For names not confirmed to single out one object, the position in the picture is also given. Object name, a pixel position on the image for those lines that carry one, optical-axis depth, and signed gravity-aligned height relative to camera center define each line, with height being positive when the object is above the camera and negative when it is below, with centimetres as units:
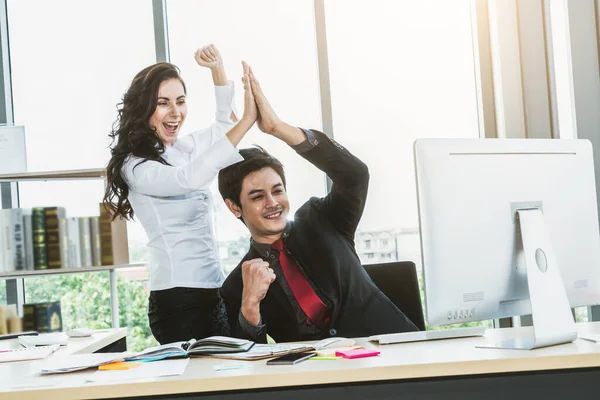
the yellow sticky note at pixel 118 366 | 158 -32
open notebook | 172 -32
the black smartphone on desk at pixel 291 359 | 151 -32
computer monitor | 153 -5
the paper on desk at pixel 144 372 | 145 -32
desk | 138 -34
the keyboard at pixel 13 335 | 265 -38
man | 238 -16
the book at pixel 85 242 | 332 -2
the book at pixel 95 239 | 335 -1
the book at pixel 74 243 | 330 -2
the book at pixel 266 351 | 162 -33
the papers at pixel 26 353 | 200 -36
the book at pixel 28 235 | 329 +4
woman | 257 +17
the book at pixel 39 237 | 329 +2
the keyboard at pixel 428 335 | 176 -33
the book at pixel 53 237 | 330 +2
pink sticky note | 155 -32
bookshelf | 328 -4
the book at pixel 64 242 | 330 -1
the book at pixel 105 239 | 335 -1
